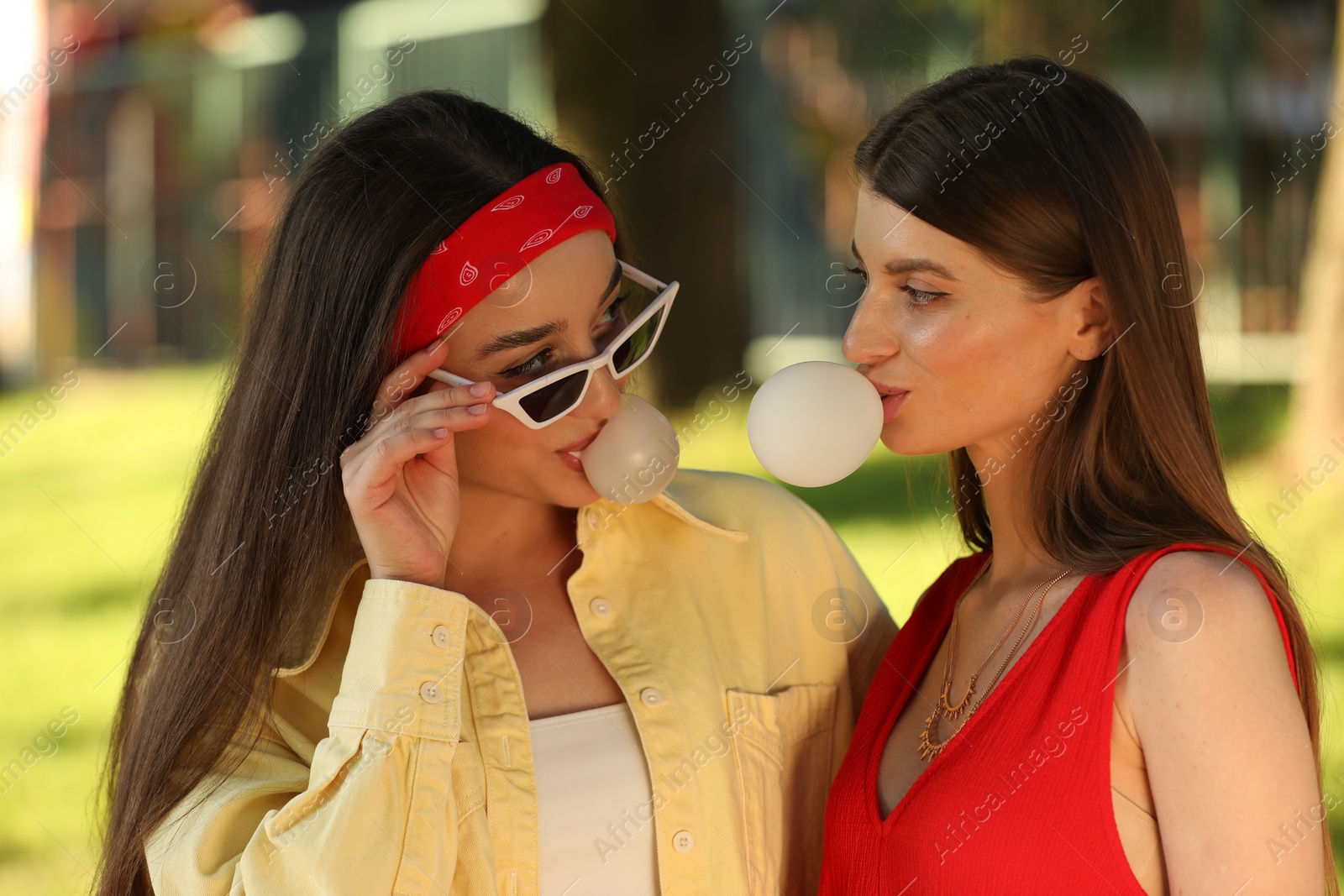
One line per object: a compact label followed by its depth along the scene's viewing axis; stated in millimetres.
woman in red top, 2858
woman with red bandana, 2936
